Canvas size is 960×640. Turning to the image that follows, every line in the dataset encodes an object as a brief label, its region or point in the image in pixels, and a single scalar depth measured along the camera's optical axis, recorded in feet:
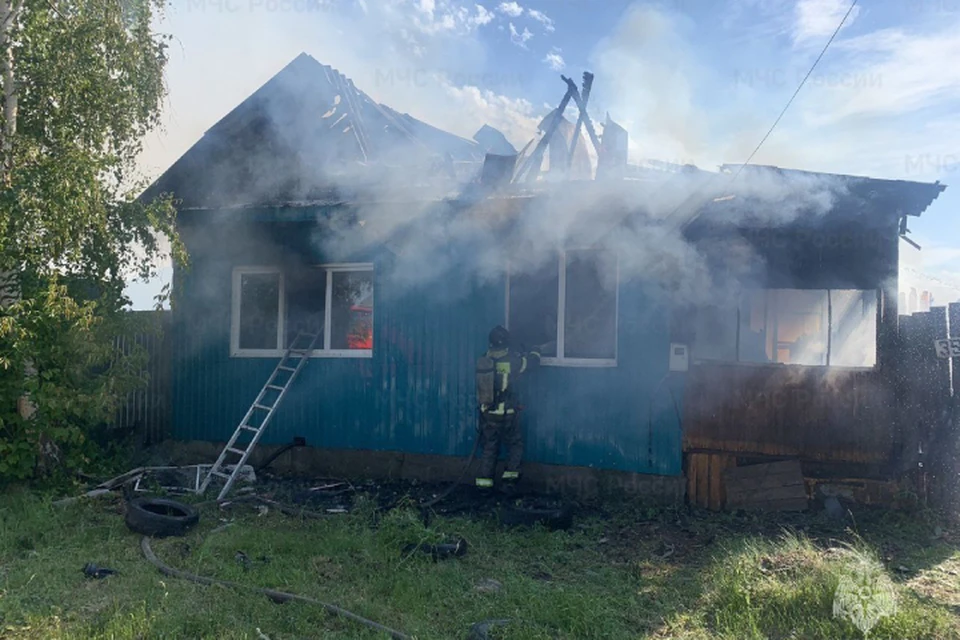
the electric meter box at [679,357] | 22.35
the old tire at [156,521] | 18.22
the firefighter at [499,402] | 22.81
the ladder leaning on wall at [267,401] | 24.43
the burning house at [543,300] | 21.35
